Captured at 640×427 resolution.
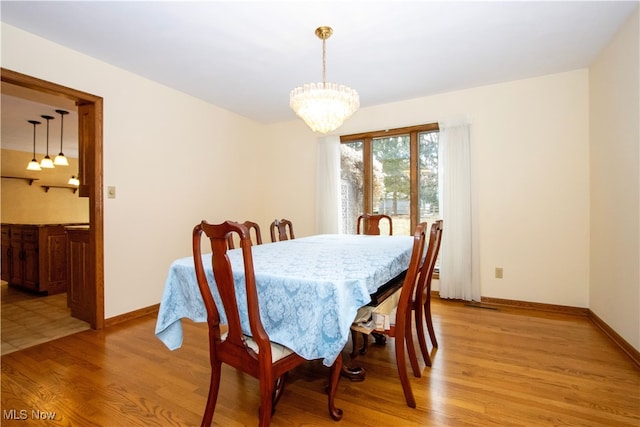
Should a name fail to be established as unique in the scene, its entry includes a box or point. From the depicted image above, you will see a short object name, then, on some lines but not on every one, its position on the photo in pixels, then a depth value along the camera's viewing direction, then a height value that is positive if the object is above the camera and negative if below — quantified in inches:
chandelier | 82.9 +30.5
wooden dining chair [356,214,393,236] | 133.2 -4.1
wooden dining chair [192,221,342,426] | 47.2 -20.8
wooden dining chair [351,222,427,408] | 60.5 -21.1
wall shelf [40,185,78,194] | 245.5 +23.9
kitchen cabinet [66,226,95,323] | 110.4 -23.3
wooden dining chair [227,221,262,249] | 99.3 -6.7
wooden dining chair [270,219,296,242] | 111.6 -5.6
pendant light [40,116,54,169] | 210.0 +36.8
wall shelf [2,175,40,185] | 229.2 +29.2
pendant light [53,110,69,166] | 205.9 +38.0
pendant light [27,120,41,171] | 217.0 +36.4
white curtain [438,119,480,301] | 133.8 -2.3
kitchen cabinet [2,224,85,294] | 146.8 -20.7
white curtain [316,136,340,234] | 164.2 +14.4
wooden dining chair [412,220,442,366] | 72.5 -17.1
